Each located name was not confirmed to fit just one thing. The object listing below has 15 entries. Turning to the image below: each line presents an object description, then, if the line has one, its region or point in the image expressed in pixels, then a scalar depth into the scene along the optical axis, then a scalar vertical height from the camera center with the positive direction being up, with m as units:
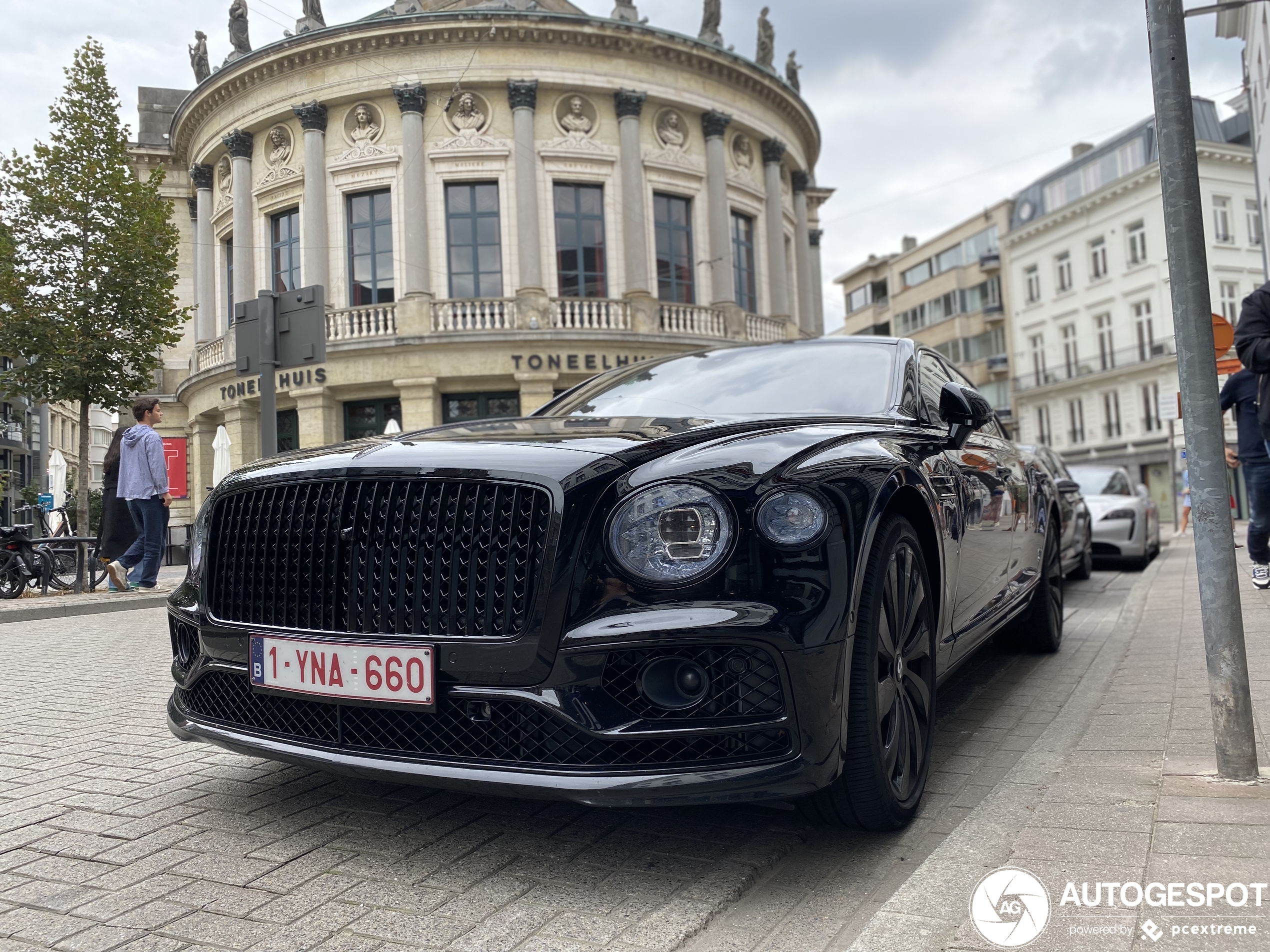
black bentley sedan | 2.30 -0.20
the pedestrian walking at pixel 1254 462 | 7.05 +0.20
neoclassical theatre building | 26.09 +8.73
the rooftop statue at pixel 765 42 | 33.41 +15.34
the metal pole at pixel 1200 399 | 2.86 +0.27
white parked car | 11.68 -0.23
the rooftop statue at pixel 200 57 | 33.09 +15.74
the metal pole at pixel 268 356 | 9.24 +1.71
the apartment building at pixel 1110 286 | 44.66 +9.74
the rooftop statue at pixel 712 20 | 31.02 +15.05
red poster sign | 30.38 +2.53
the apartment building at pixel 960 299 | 56.31 +12.35
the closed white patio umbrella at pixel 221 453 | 22.66 +2.11
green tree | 14.36 +4.01
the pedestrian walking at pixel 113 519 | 11.33 +0.39
